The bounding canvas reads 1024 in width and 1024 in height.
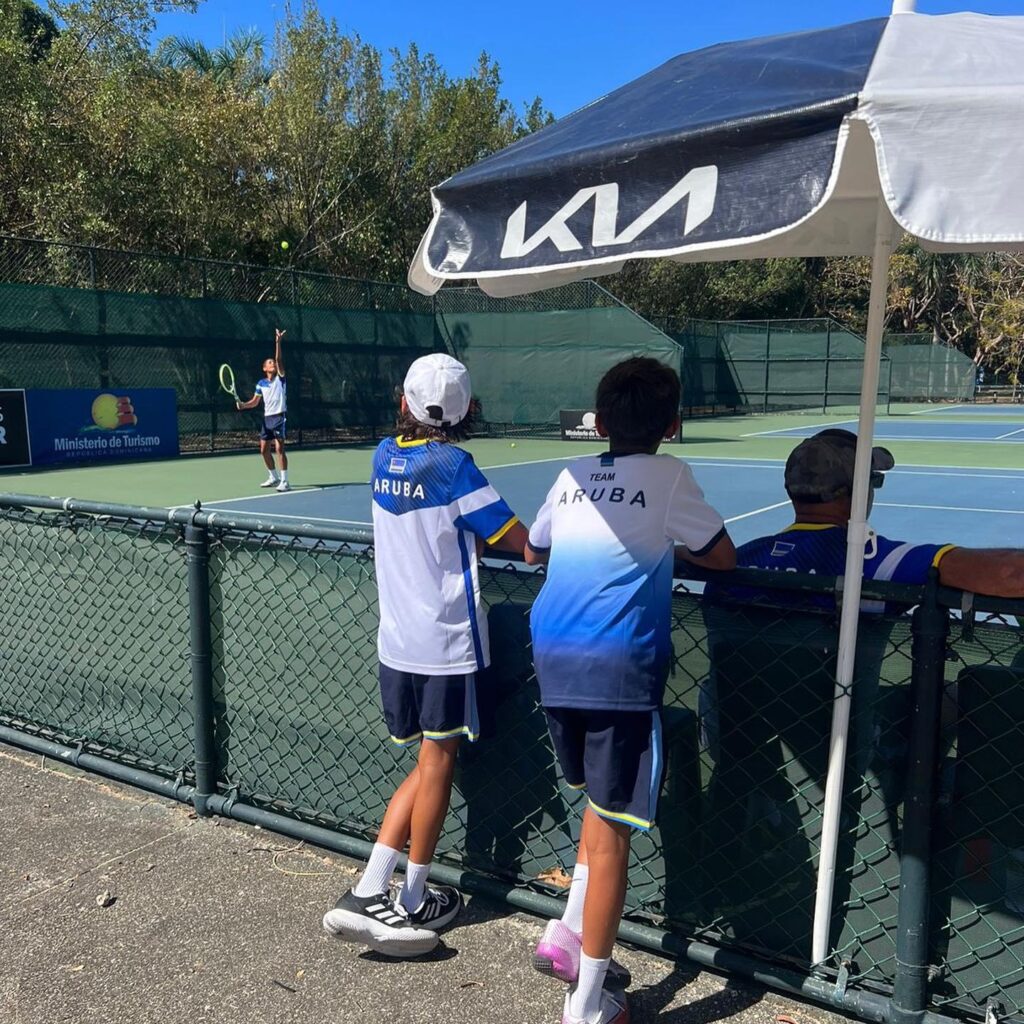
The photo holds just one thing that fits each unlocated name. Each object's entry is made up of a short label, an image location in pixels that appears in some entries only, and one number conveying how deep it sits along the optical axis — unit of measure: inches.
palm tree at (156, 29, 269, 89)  1014.4
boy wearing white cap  106.7
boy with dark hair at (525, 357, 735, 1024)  90.8
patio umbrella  64.5
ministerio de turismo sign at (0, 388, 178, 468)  631.8
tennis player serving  523.2
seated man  97.1
